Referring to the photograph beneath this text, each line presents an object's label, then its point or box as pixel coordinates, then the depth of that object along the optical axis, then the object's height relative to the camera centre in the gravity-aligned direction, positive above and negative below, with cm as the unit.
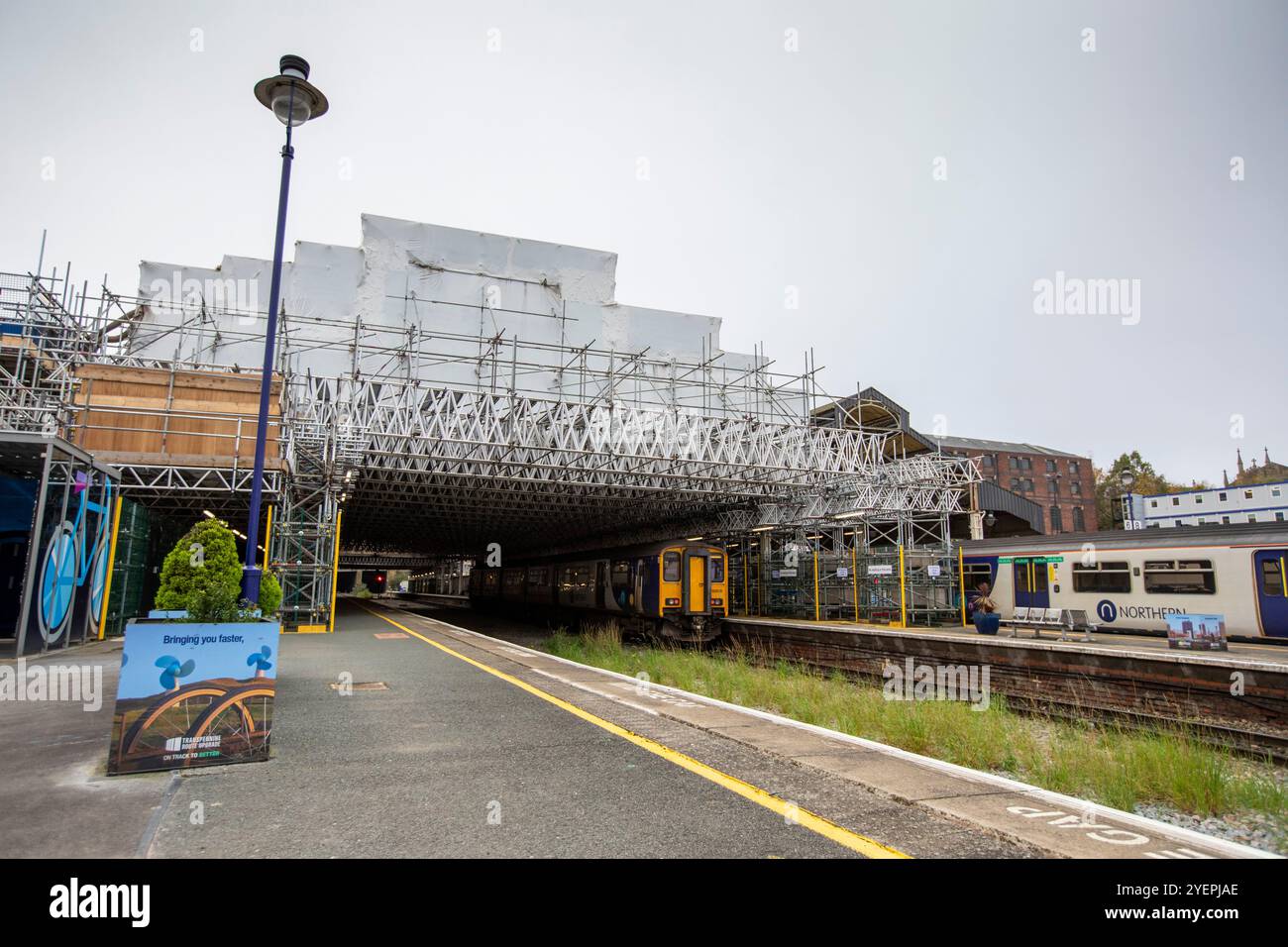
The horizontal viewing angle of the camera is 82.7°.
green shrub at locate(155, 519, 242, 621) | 618 -10
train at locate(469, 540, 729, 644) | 2267 -63
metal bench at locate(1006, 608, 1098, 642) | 1756 -104
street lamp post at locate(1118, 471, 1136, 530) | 3974 +373
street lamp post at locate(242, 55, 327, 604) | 809 +520
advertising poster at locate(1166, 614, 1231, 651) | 1441 -102
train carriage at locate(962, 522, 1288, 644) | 1722 +10
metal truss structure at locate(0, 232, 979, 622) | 2059 +402
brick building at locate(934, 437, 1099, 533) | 7119 +1009
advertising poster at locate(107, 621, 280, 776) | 542 -103
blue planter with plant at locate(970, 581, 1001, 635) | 1889 -106
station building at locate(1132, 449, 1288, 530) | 4794 +521
